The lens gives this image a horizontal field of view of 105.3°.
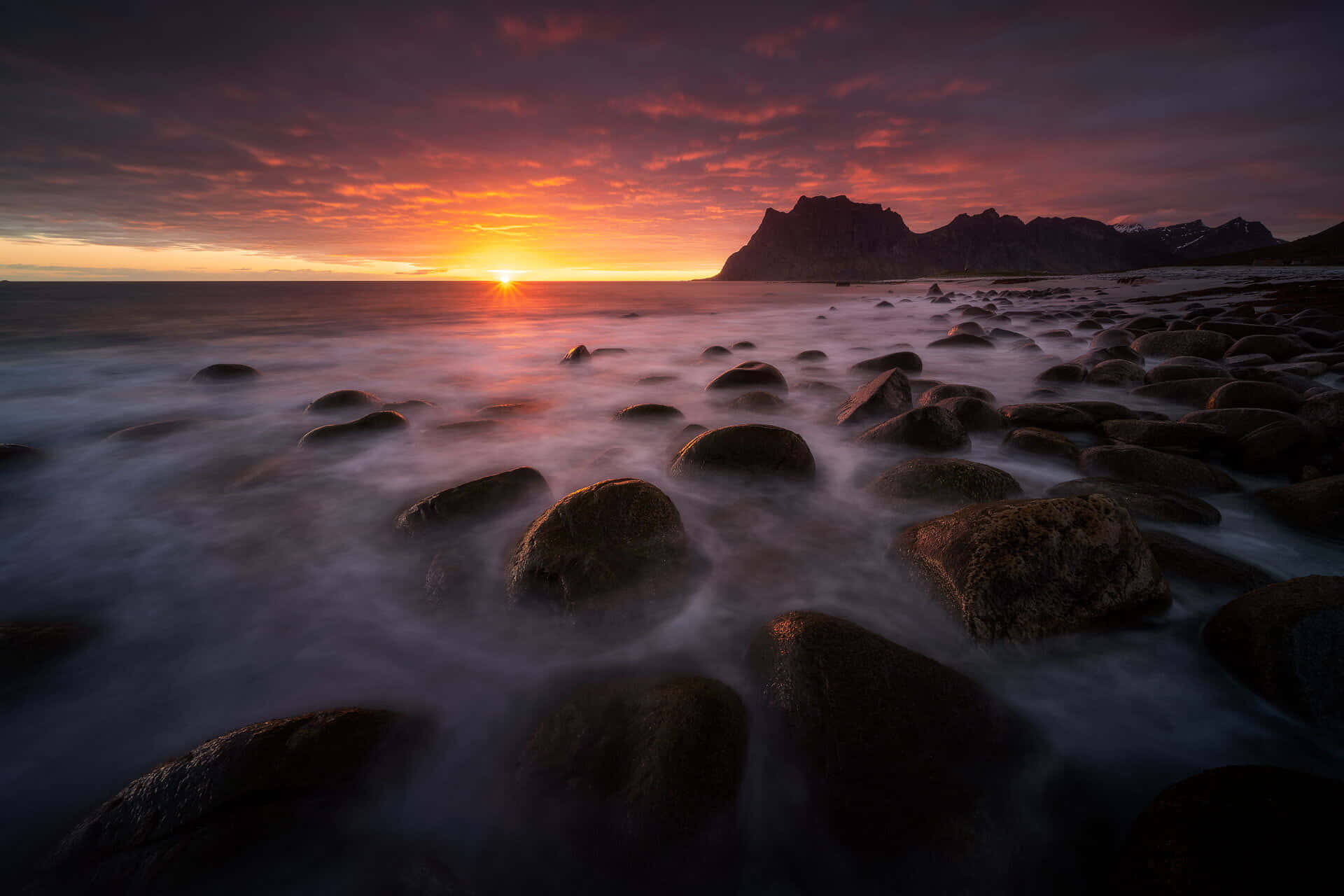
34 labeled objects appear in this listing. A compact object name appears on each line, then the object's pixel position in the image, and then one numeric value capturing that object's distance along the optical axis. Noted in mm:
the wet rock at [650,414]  6047
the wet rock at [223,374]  9039
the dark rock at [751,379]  7551
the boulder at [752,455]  4078
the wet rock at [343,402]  6853
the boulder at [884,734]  1663
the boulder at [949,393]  5792
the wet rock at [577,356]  11362
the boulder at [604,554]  2639
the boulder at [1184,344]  8023
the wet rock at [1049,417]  4777
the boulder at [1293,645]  1854
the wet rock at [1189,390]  5539
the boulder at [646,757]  1665
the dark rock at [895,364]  8484
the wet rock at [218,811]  1541
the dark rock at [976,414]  4961
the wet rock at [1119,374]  6586
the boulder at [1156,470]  3566
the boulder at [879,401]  5707
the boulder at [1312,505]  2975
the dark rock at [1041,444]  4210
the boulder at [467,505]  3445
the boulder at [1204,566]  2541
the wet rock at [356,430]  5359
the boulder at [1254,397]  4578
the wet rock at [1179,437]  3988
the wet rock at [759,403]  6656
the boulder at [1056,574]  2256
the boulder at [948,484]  3430
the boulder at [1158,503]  3146
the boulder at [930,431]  4562
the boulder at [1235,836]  1276
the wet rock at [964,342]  10926
